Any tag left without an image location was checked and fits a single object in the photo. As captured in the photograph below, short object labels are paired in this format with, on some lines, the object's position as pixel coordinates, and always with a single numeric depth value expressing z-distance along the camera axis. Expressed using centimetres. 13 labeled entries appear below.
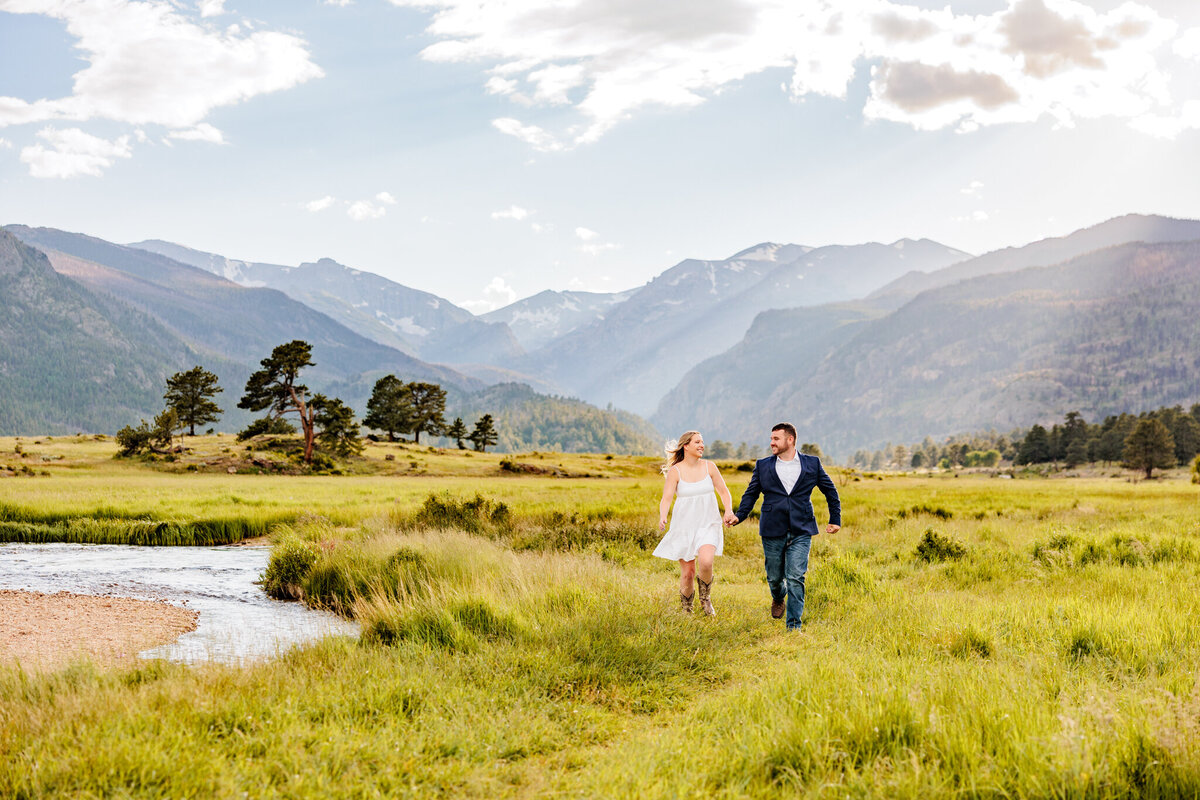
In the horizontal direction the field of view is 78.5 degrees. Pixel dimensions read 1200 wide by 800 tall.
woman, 1037
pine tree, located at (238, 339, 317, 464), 6156
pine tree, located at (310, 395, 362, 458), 6444
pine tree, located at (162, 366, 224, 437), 7950
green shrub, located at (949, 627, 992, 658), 814
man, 1015
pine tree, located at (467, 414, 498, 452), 11550
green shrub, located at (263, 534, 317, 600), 1447
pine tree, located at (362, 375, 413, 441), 10094
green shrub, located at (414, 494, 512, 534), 2084
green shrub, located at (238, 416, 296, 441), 6388
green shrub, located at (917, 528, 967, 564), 1608
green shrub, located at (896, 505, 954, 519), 2748
